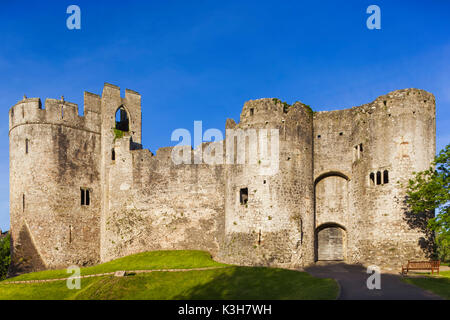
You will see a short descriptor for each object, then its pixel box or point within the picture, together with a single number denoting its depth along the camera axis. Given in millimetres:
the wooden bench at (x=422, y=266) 27422
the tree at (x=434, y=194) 26375
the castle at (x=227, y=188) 31078
